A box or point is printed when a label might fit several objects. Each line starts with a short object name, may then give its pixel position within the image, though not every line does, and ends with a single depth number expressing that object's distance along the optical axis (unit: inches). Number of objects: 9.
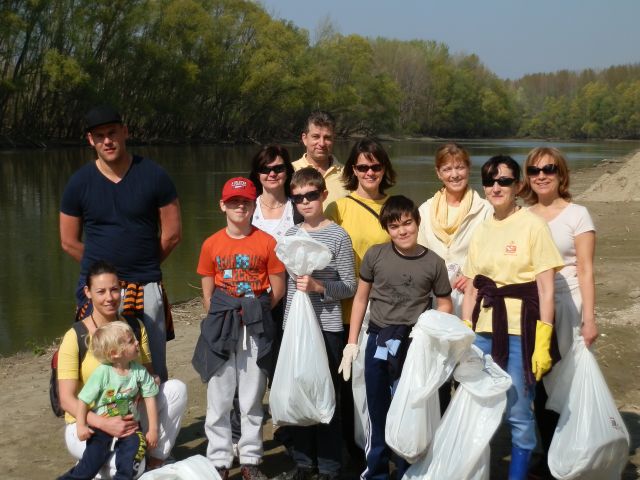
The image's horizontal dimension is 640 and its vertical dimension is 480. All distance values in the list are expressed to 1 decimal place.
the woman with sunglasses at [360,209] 164.1
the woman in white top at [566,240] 151.1
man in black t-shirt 156.6
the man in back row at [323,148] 183.9
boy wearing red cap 156.1
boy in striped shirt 156.5
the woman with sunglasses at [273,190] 173.0
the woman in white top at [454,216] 168.1
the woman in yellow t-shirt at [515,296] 140.9
